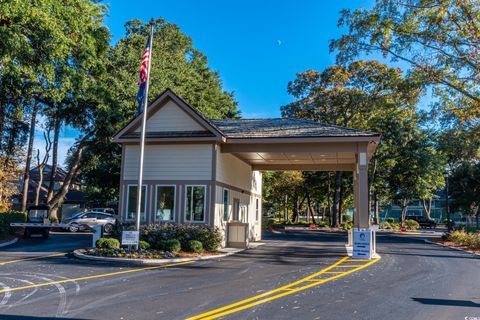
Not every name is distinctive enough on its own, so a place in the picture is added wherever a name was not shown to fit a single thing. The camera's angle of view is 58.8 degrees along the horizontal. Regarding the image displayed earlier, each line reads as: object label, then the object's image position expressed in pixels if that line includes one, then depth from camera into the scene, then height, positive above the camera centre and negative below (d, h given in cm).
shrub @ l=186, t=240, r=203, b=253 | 1702 -152
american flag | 1634 +492
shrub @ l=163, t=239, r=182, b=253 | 1669 -150
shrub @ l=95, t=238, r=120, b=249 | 1617 -143
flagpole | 1611 +220
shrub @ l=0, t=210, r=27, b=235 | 2362 -85
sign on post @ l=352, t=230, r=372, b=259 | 1702 -133
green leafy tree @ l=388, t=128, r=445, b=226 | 4609 +495
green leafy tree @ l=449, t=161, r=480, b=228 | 4606 +297
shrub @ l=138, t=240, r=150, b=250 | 1638 -146
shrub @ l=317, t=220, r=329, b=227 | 4881 -163
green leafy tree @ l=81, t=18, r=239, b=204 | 2844 +977
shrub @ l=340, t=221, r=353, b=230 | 4515 -158
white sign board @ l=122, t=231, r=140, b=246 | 1549 -112
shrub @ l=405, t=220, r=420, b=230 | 5197 -162
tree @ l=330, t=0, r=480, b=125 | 1886 +812
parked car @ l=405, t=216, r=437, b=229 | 5872 -150
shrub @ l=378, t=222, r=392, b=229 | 5109 -176
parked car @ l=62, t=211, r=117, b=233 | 3064 -101
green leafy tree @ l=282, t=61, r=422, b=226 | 3922 +1046
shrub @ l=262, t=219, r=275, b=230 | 4222 -157
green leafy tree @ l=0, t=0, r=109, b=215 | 1677 +716
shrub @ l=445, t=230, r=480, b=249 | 2372 -156
